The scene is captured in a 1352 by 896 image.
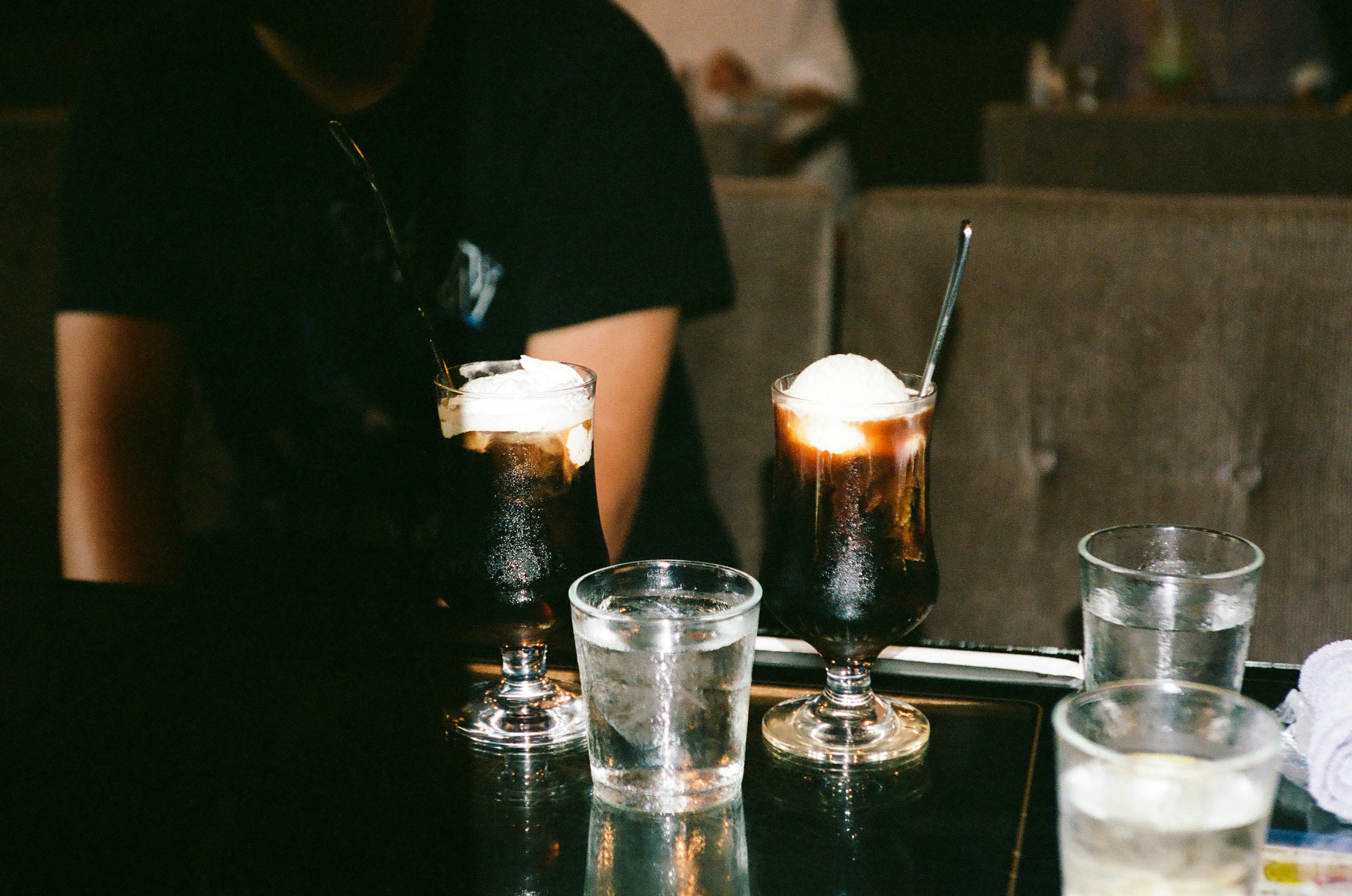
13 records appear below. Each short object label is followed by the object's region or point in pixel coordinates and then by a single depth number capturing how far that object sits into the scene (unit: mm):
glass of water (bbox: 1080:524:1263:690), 629
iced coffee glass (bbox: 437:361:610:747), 665
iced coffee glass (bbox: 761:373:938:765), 646
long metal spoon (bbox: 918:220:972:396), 675
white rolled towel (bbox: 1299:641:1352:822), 555
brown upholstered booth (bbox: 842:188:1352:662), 1210
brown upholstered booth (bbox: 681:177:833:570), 1392
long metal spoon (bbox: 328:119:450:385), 715
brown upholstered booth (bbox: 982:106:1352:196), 1676
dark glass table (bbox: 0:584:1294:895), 537
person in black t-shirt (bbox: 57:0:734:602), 1183
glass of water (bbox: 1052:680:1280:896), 429
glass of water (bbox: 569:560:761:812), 578
